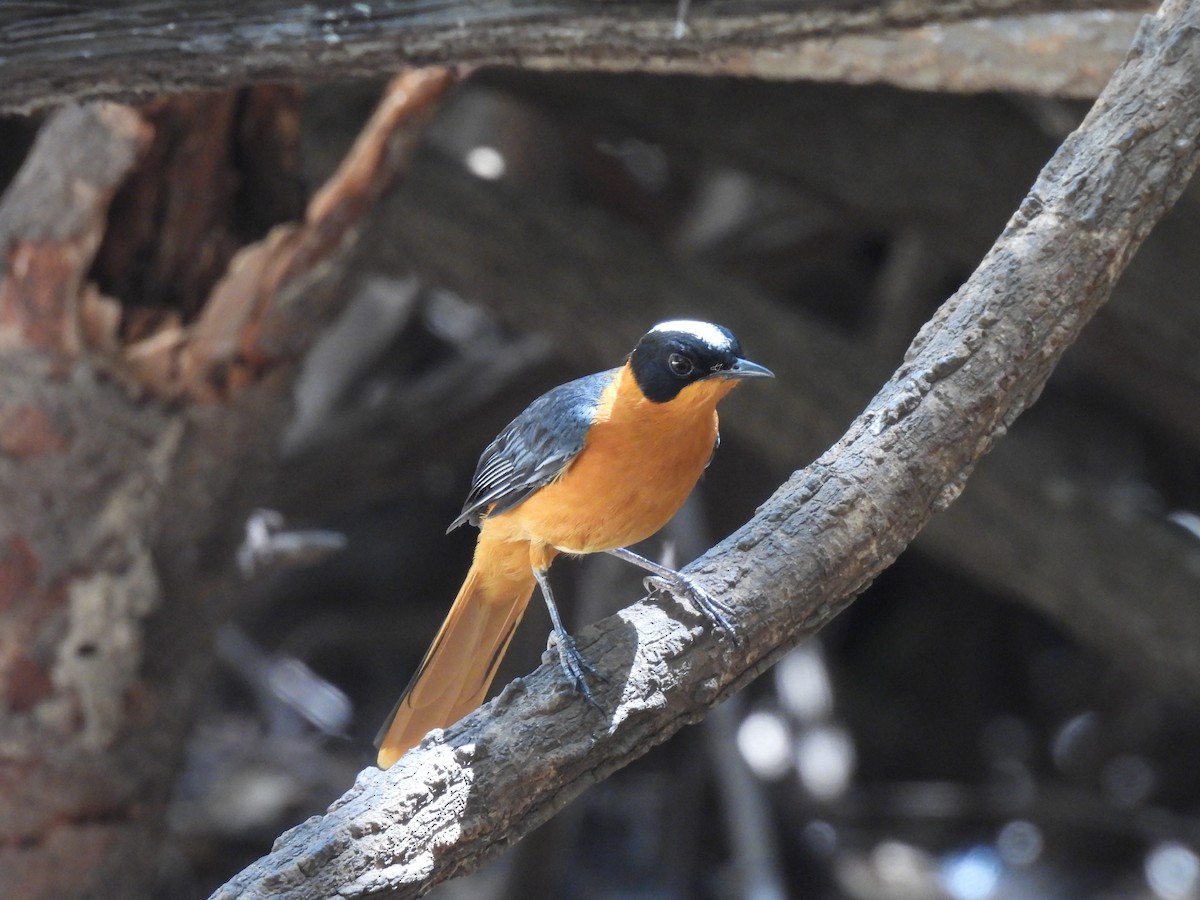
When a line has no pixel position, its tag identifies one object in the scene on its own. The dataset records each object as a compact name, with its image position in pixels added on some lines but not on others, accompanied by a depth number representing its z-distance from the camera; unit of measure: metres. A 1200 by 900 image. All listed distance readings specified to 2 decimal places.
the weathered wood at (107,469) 7.01
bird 5.17
